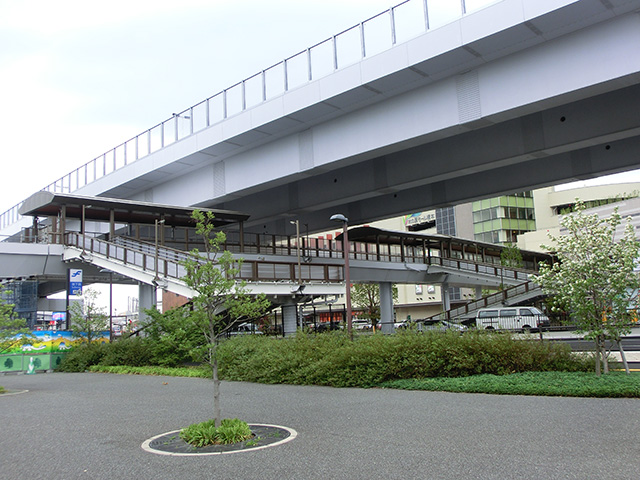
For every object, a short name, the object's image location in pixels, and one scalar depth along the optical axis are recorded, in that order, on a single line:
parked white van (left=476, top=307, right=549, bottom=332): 27.86
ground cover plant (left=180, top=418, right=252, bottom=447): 8.57
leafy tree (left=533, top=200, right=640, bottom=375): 13.52
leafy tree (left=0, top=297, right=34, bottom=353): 17.89
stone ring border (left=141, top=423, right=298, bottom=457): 7.95
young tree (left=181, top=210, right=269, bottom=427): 9.22
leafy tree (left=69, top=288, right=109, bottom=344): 26.88
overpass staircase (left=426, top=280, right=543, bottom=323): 45.69
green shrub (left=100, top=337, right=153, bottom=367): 24.36
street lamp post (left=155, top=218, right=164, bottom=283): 26.70
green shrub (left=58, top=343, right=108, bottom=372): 25.25
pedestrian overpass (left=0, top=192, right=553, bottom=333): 28.44
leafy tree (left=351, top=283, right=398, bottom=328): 66.44
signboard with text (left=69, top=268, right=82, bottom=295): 30.95
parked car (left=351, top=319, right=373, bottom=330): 59.72
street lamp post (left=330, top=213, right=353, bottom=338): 20.09
